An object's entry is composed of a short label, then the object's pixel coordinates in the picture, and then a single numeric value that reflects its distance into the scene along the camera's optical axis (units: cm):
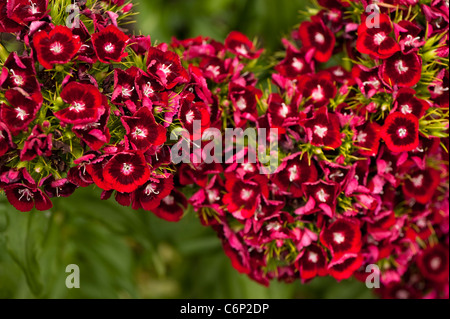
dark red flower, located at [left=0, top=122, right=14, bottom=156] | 38
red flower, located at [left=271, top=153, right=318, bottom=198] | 43
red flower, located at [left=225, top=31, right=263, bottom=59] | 46
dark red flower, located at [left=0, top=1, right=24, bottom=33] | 39
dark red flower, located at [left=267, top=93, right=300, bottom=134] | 43
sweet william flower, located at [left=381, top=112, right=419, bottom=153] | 42
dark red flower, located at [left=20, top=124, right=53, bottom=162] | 38
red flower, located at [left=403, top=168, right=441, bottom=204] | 45
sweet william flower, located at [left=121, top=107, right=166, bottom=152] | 39
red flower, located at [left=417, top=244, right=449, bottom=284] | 49
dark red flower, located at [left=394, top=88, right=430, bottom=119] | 43
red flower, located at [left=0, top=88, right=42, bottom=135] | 38
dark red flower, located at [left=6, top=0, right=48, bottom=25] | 39
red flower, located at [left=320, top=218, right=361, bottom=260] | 43
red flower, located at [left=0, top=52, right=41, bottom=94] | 38
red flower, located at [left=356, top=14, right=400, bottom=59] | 42
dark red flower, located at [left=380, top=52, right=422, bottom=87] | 42
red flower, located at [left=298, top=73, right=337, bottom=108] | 43
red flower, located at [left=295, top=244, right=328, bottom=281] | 44
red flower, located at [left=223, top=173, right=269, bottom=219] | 43
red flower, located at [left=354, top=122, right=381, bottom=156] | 43
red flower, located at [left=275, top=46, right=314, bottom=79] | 46
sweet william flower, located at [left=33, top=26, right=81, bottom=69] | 38
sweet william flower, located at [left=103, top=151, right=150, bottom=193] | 39
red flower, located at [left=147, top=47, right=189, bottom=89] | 40
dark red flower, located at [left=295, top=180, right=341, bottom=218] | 42
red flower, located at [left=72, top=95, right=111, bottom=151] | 38
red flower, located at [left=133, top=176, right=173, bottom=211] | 41
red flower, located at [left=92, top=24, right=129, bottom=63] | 39
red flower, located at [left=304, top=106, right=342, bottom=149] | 42
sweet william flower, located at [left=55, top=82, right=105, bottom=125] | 38
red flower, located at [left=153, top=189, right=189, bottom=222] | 44
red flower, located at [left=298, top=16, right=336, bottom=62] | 45
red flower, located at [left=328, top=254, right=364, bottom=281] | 44
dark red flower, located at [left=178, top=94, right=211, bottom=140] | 40
